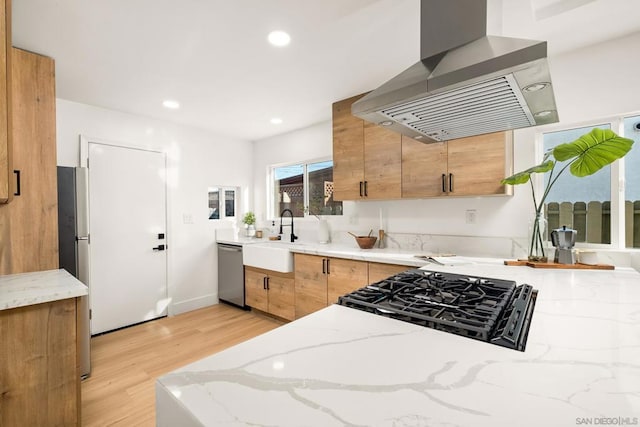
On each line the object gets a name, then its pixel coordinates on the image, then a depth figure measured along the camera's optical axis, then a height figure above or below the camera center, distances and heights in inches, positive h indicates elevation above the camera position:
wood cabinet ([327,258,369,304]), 103.4 -23.3
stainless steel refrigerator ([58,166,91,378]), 93.0 -5.7
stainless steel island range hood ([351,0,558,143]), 38.3 +17.2
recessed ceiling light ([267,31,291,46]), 75.6 +44.1
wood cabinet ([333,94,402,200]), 109.0 +19.6
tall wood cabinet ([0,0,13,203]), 44.3 +16.6
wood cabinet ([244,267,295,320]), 130.0 -36.4
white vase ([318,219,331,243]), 142.6 -10.1
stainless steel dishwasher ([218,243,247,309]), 151.0 -32.7
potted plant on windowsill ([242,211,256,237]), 169.9 -6.7
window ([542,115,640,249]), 79.7 +2.9
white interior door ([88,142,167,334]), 124.8 -10.2
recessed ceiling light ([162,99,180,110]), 119.8 +43.6
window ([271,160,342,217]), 150.3 +11.6
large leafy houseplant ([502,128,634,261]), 66.3 +12.2
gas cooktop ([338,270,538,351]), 33.4 -13.2
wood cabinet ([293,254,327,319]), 115.9 -28.5
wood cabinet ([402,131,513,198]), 88.3 +13.7
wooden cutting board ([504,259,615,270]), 69.8 -13.5
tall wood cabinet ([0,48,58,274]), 78.5 +10.2
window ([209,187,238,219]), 167.9 +5.2
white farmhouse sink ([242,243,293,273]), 126.2 -19.9
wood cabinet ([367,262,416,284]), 94.5 -19.1
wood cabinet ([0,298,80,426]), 57.3 -30.4
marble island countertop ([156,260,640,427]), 20.1 -13.6
